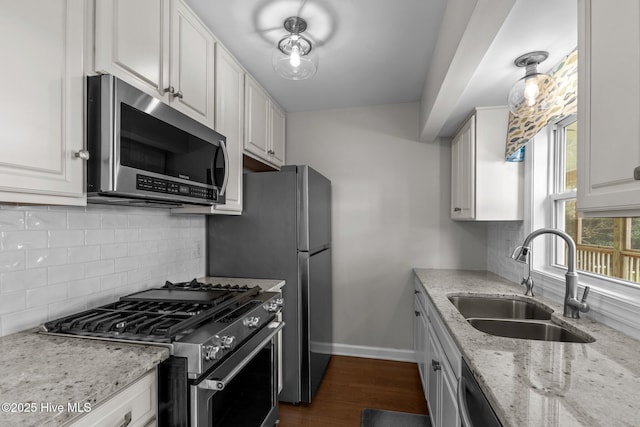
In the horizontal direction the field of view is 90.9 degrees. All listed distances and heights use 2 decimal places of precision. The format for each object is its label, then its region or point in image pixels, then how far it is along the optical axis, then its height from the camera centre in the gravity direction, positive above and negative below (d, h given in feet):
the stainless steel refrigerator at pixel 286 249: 7.30 -0.82
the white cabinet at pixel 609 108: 2.36 +0.90
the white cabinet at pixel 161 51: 3.90 +2.38
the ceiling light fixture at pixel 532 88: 5.23 +2.18
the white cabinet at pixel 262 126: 7.68 +2.44
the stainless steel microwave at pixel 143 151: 3.66 +0.87
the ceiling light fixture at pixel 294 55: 5.79 +3.00
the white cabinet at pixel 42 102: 2.93 +1.13
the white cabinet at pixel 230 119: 6.31 +2.04
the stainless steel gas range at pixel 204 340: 3.66 -1.69
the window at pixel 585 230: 4.66 -0.22
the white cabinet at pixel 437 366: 4.35 -2.60
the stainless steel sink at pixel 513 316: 4.64 -1.74
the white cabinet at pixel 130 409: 2.71 -1.85
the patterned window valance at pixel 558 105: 4.97 +1.89
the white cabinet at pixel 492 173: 7.34 +1.03
